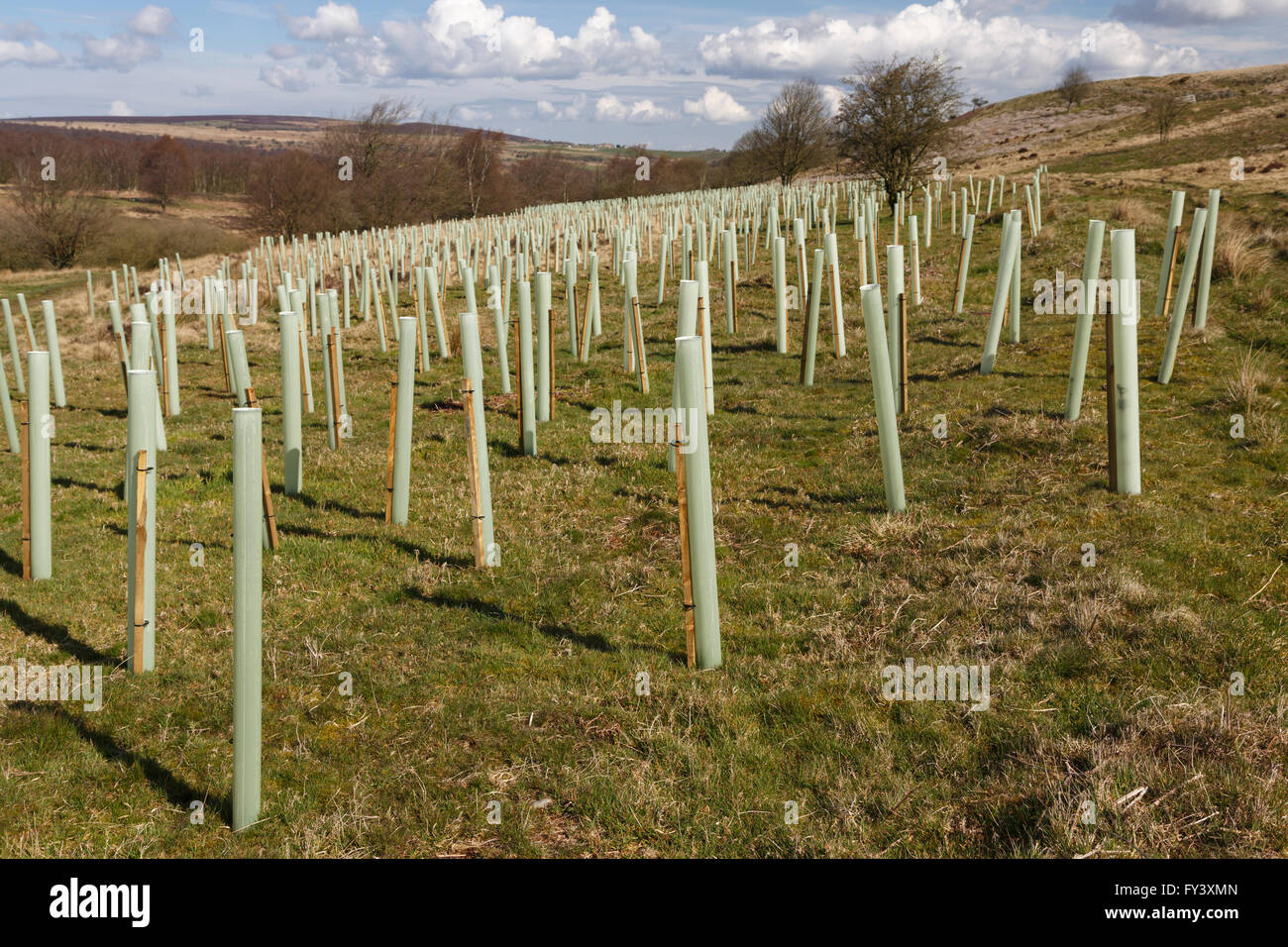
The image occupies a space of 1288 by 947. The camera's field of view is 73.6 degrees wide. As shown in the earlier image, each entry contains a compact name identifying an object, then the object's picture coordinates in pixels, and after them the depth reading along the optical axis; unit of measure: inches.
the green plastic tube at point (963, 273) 502.6
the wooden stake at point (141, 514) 172.7
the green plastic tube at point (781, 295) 475.8
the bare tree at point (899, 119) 1099.9
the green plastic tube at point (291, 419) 299.4
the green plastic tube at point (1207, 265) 390.4
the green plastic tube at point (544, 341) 355.3
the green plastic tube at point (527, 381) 323.6
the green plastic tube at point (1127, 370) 238.1
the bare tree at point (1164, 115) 2058.3
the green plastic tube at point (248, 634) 133.1
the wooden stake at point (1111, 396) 240.2
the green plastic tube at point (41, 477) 226.8
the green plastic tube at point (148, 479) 176.9
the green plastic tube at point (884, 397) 253.3
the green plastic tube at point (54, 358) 455.5
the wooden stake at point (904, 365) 331.3
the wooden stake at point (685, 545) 173.8
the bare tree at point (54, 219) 1473.9
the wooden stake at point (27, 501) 228.2
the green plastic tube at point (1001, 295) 385.4
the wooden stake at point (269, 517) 238.6
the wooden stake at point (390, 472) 263.1
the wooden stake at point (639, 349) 400.8
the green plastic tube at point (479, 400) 233.9
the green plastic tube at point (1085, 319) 291.0
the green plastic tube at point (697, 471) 172.6
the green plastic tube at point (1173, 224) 378.6
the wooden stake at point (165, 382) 459.2
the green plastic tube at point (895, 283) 337.4
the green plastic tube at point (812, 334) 413.7
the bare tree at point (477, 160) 1995.6
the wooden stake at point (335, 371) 350.9
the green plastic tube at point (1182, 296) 347.3
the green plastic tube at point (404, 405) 262.1
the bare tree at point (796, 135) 1707.7
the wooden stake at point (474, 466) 230.1
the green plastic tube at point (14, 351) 454.8
